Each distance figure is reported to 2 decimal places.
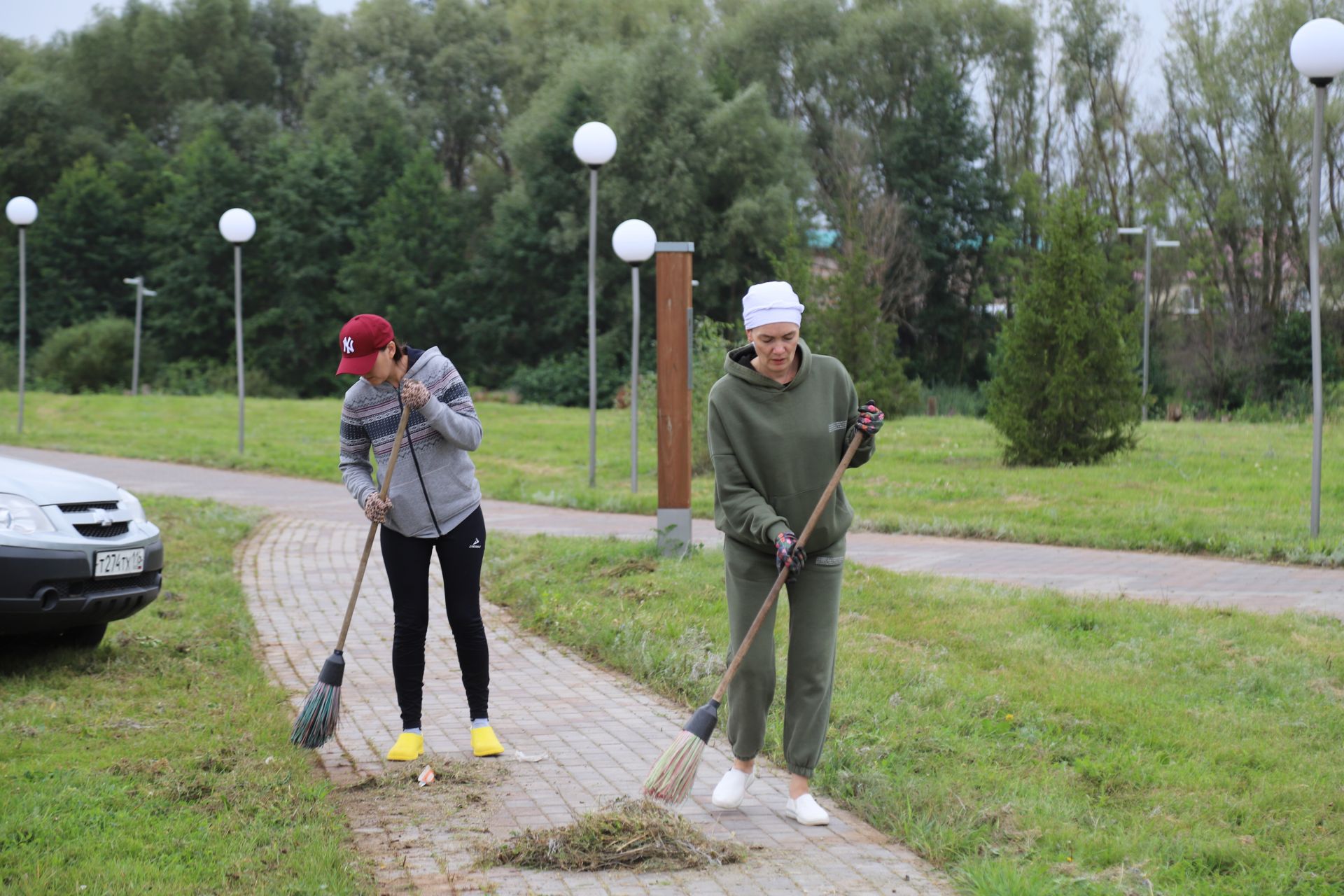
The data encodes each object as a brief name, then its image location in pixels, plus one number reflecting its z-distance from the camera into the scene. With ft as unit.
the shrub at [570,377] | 150.82
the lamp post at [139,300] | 141.08
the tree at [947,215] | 160.04
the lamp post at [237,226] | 63.67
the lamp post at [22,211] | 72.13
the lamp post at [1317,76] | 34.27
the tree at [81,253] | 172.96
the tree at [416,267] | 165.27
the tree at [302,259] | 168.35
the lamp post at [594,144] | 46.03
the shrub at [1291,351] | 127.44
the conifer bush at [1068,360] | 55.77
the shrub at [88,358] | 154.92
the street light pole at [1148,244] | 105.13
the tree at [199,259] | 168.14
